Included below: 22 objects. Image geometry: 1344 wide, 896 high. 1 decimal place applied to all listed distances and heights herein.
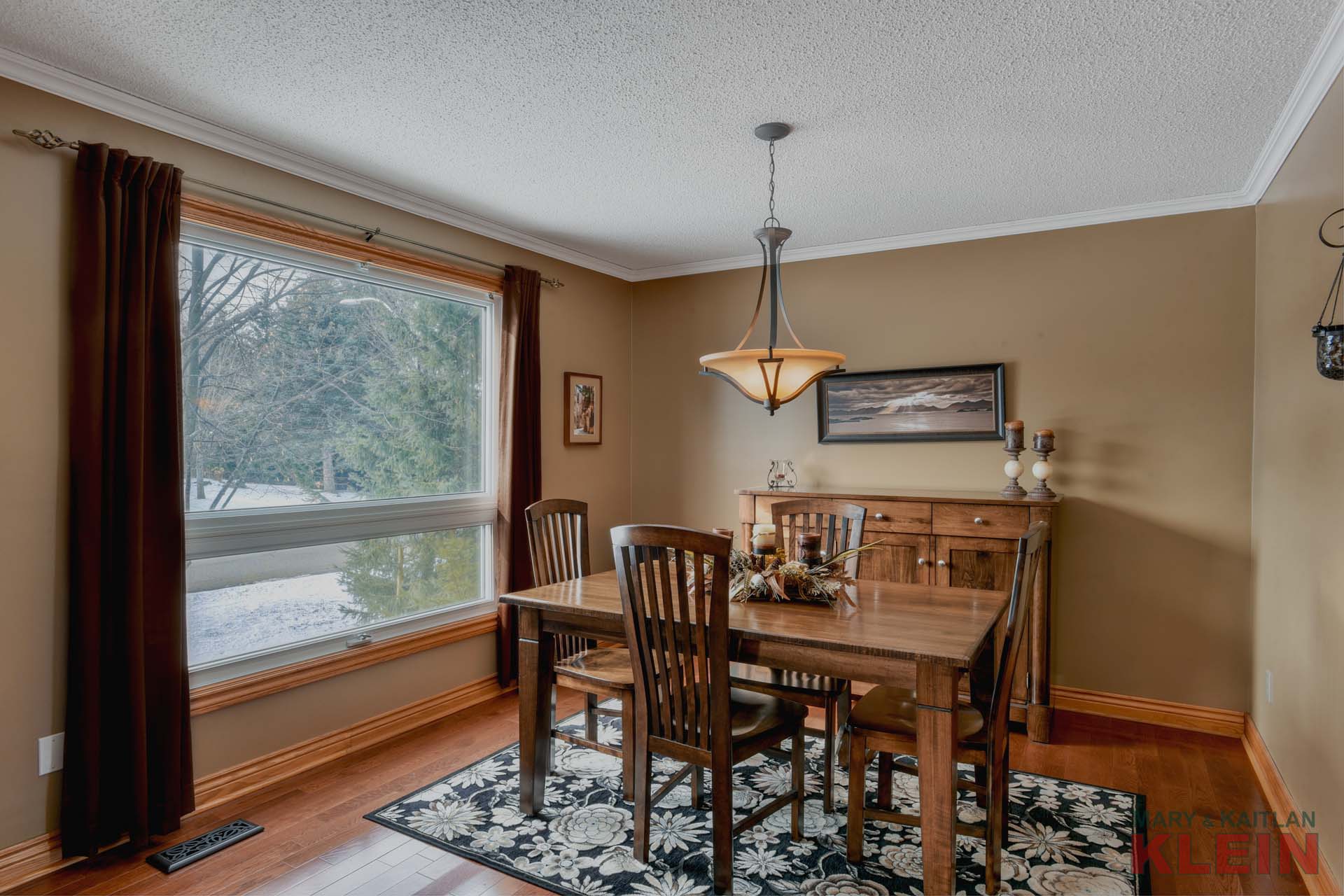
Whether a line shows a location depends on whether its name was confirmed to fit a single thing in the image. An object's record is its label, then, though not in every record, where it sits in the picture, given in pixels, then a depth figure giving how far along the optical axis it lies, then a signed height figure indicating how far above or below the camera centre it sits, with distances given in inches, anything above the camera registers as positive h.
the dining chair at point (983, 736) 87.3 -34.0
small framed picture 183.3 +8.0
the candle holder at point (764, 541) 111.1 -14.2
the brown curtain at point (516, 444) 161.3 -0.4
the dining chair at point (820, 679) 112.7 -36.0
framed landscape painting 161.6 +8.2
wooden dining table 80.9 -23.2
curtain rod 93.0 +36.6
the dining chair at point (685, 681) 86.8 -27.9
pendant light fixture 100.7 +10.0
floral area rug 92.5 -52.2
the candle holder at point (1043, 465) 146.3 -4.2
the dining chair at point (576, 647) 108.5 -32.7
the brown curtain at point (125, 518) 95.4 -9.8
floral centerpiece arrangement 104.1 -18.8
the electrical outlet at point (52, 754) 94.6 -38.5
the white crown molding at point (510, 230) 92.4 +44.0
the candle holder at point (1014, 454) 148.6 -2.1
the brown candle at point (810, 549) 109.9 -15.2
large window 114.6 -2.1
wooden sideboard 140.3 -19.6
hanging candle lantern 75.9 +9.4
